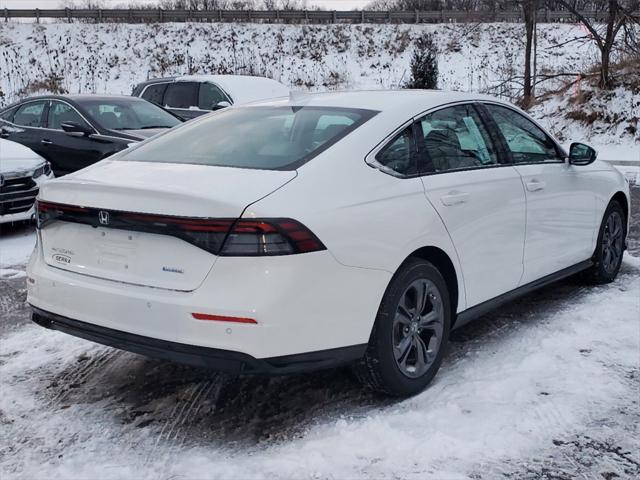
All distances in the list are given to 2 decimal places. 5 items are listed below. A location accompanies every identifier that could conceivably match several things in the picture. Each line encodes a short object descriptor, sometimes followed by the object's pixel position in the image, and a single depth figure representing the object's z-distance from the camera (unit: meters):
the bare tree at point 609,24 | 15.94
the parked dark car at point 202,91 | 12.87
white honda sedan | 2.96
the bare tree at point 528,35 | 17.03
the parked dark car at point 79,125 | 9.57
